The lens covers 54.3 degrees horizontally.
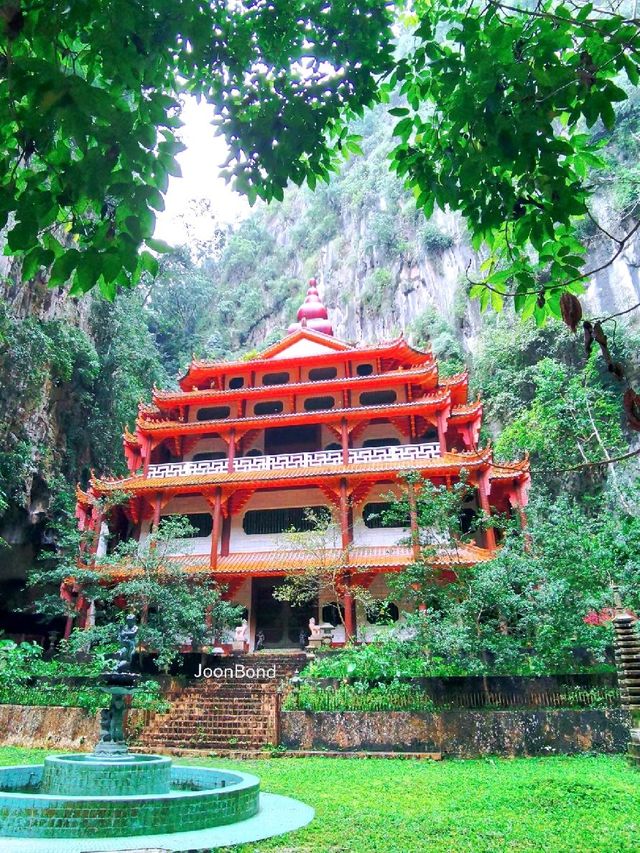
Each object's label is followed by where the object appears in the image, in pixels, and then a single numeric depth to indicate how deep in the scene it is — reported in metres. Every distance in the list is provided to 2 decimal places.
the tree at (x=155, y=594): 15.06
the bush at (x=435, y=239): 35.59
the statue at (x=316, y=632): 15.34
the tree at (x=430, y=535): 12.88
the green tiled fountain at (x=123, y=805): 4.68
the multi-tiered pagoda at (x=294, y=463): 18.31
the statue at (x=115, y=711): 6.91
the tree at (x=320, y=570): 16.84
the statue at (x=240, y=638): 17.02
